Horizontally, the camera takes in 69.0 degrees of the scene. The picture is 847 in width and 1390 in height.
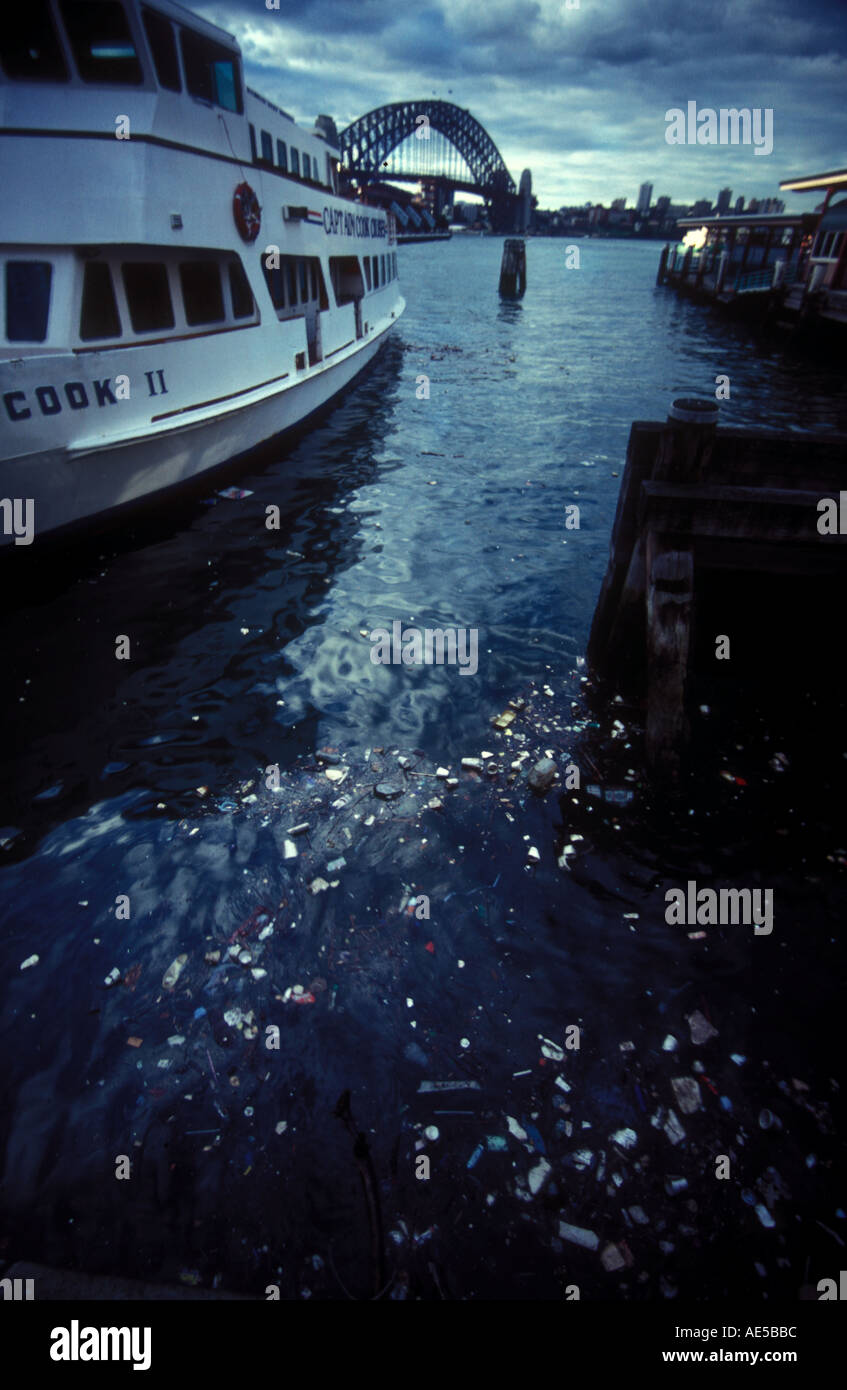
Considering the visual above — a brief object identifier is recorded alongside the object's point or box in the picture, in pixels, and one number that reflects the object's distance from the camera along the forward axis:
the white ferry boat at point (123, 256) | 7.25
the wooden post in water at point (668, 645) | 4.90
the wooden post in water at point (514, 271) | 41.98
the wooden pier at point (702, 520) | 4.77
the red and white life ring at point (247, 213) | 10.09
